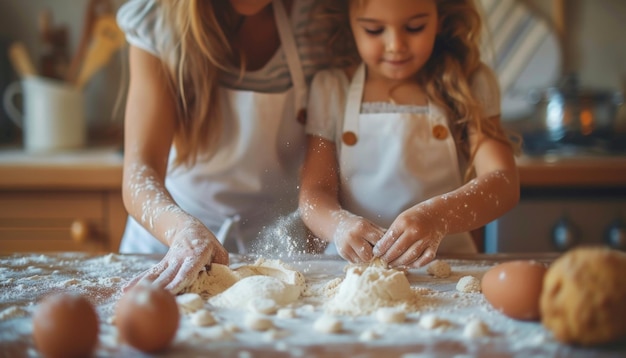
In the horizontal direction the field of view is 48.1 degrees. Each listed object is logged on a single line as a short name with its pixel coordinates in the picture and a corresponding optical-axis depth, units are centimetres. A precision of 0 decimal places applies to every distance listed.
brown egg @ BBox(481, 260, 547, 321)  65
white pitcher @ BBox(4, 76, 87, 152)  176
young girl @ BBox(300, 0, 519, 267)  101
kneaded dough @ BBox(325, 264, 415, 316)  70
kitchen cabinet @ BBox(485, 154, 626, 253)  144
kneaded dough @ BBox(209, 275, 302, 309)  72
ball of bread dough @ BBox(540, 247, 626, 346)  56
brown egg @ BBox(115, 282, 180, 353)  57
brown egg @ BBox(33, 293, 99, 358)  56
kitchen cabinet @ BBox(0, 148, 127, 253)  149
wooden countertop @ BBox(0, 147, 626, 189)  143
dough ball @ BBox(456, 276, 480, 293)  78
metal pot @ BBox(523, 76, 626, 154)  162
